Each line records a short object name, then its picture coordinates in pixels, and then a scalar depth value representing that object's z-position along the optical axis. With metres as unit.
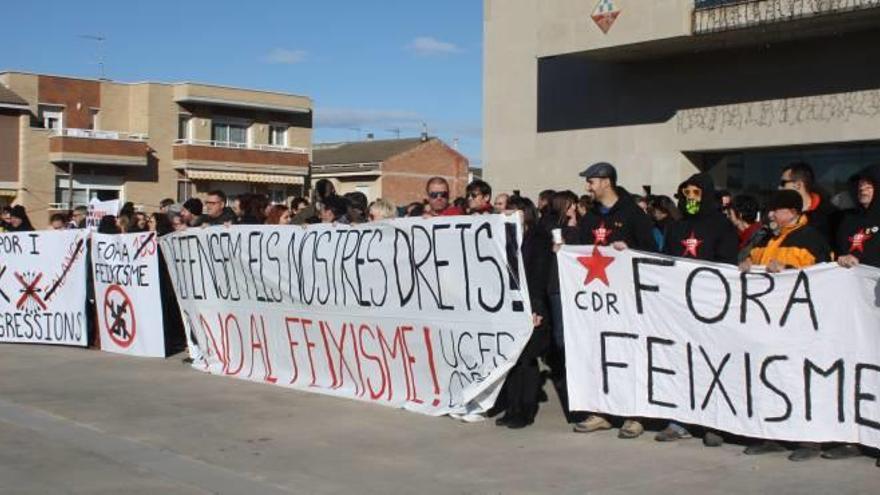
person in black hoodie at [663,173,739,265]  7.94
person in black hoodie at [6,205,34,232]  15.22
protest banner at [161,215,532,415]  8.58
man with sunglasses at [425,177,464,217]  9.72
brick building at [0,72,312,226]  48.44
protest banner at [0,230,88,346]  13.61
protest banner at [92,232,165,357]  12.70
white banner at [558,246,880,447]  6.96
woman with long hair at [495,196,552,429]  8.42
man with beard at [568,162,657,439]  8.20
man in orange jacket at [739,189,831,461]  7.31
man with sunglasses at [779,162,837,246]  7.86
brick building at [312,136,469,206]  63.34
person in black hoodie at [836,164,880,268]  7.26
